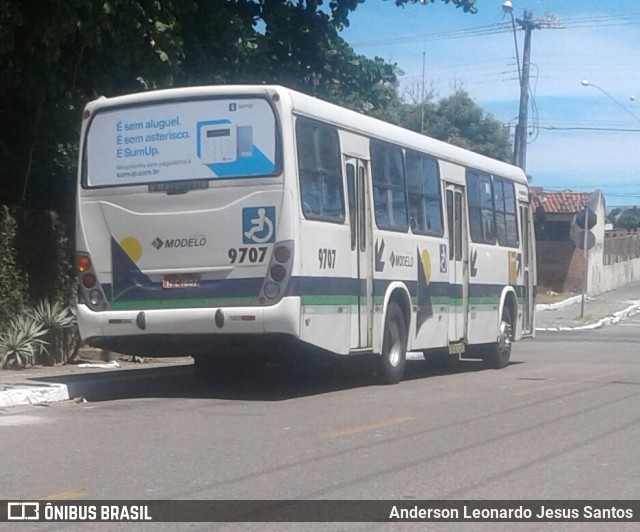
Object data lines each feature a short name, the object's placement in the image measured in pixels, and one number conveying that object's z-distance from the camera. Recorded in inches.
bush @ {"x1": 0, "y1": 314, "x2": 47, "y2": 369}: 629.9
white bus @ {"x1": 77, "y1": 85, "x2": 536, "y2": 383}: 503.2
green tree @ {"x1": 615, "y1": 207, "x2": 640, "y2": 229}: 4434.1
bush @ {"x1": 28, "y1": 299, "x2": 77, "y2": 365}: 661.3
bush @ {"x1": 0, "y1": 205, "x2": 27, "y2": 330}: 644.1
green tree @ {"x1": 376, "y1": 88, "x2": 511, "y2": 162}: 2581.2
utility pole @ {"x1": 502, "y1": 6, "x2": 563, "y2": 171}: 1638.8
